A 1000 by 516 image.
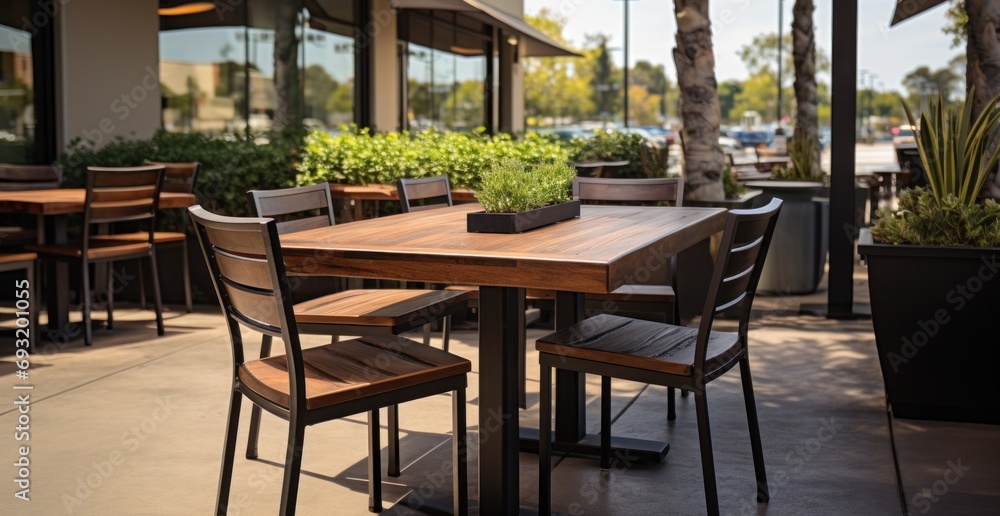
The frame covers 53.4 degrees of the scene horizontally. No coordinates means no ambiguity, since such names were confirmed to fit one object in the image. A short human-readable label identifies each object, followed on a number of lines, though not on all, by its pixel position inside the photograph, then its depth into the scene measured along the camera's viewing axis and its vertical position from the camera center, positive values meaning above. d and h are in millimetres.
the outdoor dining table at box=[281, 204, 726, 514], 2701 -220
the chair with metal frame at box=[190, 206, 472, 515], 2748 -565
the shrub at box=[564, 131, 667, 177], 8312 +275
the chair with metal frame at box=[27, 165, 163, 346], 6250 -193
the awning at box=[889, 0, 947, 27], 6646 +1211
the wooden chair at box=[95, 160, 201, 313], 7219 -47
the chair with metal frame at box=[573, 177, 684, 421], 4398 -437
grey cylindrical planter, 8266 -506
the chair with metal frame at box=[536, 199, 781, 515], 3098 -551
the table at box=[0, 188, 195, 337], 6414 -368
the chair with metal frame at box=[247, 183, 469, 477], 3771 -490
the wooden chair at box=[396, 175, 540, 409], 4461 -63
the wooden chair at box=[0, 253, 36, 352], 5797 -612
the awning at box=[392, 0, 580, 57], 11322 +2201
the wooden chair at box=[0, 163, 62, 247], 7113 +27
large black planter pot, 4418 -648
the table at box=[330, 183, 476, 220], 6910 -70
